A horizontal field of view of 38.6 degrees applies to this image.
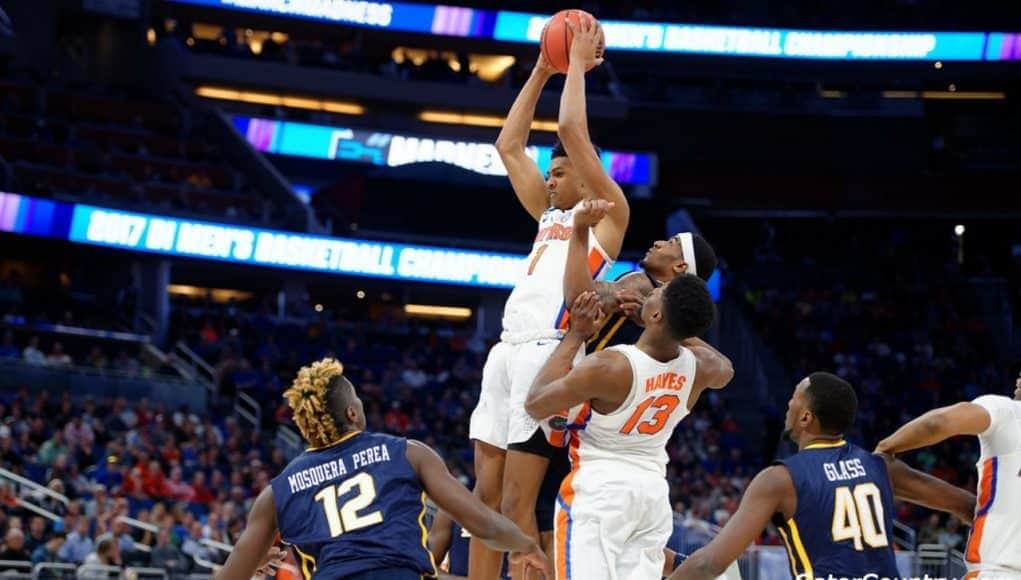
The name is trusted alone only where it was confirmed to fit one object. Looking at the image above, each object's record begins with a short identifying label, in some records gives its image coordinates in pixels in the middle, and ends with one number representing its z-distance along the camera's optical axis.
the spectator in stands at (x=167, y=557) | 16.30
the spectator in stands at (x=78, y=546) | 16.11
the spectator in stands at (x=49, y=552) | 15.90
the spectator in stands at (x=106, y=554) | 15.65
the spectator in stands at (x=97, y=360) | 25.08
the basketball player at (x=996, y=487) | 6.68
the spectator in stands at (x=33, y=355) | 24.03
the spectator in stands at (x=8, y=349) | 24.30
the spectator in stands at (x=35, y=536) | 16.16
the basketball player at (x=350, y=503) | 5.96
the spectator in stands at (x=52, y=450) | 19.25
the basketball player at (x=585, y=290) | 6.80
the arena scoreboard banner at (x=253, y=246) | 28.70
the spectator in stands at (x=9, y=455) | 18.62
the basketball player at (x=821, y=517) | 6.30
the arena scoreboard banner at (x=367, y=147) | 37.97
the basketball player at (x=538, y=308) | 7.14
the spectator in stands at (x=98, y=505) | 17.27
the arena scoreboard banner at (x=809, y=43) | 41.41
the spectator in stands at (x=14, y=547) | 15.63
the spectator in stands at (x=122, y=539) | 16.09
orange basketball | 7.35
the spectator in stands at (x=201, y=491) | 19.70
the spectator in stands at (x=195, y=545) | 17.12
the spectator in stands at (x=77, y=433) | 20.08
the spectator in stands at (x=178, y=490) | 19.53
